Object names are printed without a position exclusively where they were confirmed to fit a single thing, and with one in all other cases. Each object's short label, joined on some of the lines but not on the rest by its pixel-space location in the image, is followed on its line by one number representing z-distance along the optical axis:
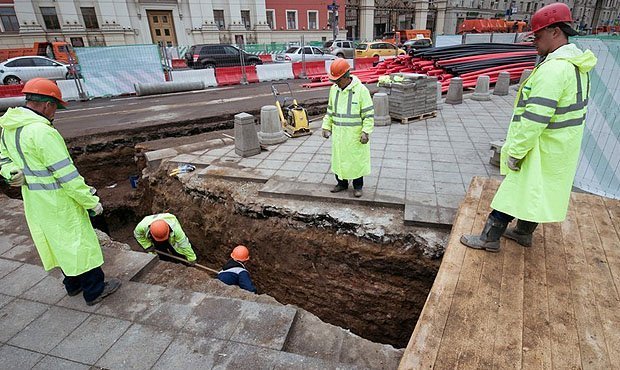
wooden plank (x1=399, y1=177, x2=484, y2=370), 2.01
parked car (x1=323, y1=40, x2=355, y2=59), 25.20
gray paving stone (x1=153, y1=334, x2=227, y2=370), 2.43
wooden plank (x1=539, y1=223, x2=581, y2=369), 1.96
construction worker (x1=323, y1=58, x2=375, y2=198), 4.26
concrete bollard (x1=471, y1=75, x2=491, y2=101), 10.64
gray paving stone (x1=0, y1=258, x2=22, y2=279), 3.61
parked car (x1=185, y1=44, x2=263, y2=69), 18.77
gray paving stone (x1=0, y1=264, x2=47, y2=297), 3.34
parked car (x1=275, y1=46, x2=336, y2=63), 21.27
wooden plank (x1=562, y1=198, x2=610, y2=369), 1.96
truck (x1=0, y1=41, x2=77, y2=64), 20.88
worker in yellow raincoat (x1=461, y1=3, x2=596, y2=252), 2.27
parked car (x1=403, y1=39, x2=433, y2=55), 26.47
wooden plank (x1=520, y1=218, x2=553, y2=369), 1.98
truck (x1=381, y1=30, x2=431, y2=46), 34.21
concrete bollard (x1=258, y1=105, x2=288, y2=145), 7.00
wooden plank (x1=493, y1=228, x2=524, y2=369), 1.99
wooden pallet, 8.35
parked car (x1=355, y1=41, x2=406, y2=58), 23.16
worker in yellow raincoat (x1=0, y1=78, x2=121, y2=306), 2.55
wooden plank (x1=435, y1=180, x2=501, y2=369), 2.00
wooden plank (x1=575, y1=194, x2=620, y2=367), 2.11
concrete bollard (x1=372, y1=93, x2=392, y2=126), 8.16
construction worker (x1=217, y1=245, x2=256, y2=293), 3.85
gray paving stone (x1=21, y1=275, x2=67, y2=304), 3.20
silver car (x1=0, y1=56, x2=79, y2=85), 15.16
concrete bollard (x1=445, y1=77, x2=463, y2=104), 10.25
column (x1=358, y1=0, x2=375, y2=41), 38.66
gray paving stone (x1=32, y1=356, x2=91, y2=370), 2.46
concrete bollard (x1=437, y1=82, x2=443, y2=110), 9.79
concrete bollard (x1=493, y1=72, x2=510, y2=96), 11.35
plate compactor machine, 7.55
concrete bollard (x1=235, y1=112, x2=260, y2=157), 6.40
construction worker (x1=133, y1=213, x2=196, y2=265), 4.34
